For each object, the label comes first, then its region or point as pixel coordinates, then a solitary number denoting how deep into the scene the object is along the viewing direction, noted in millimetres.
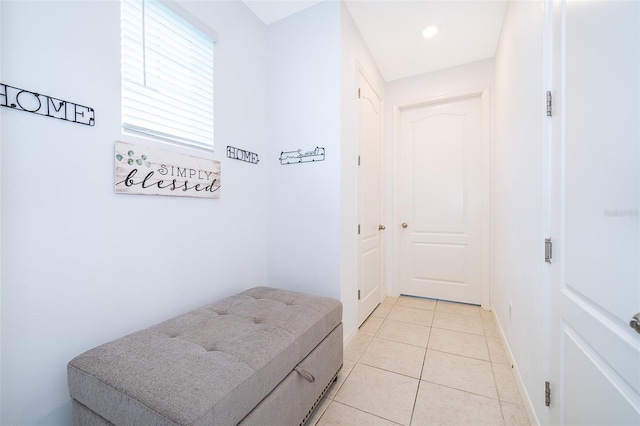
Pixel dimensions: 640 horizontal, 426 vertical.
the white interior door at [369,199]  2379
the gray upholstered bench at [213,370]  791
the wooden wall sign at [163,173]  1274
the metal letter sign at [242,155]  1899
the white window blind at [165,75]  1330
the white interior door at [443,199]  2895
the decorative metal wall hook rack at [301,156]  2018
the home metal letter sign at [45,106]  956
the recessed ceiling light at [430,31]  2283
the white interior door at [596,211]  636
